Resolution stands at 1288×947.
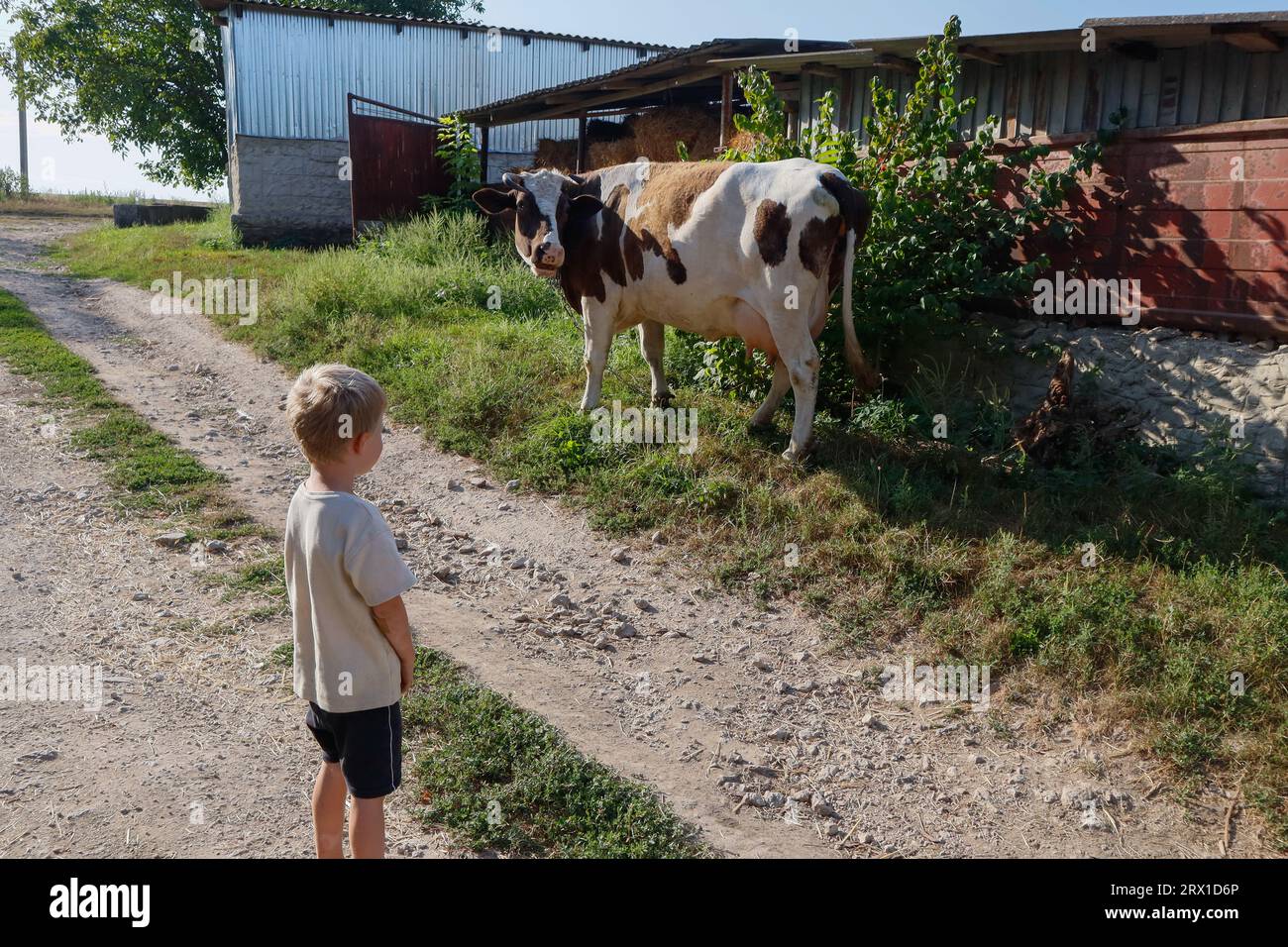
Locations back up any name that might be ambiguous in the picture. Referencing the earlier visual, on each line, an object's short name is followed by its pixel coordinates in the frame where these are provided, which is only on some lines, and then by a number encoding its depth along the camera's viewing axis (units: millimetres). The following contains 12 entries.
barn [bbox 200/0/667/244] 18250
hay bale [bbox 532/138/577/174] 15948
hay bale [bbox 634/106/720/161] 13172
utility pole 35875
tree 25625
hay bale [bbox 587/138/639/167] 14180
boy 2664
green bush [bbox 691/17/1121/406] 7055
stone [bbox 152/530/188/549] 5859
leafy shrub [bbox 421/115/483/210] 15445
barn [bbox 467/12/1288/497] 6316
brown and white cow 6410
